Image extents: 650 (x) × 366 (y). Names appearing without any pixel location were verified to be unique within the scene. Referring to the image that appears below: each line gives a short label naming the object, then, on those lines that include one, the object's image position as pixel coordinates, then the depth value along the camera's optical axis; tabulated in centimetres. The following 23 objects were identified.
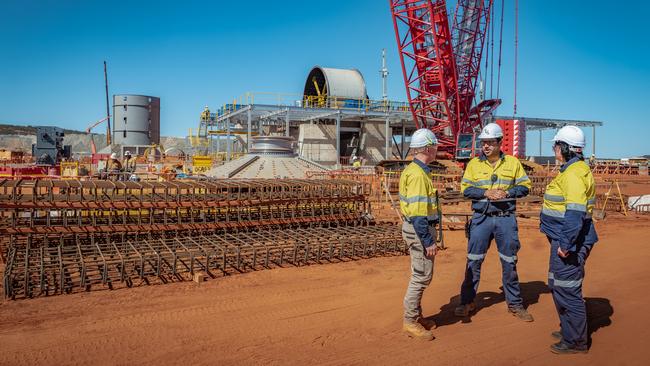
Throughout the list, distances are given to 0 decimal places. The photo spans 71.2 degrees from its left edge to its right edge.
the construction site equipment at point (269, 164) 1343
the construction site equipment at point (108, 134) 5594
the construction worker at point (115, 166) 1466
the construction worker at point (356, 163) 2061
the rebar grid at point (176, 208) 743
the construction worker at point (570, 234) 379
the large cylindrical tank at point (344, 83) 3206
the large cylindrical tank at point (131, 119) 3988
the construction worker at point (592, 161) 2960
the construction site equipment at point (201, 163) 2280
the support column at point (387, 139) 3038
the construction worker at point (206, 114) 3316
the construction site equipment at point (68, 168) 1909
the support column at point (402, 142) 3382
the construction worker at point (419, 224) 411
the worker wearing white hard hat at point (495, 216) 463
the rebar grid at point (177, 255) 577
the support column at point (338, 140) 2769
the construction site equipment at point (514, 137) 2186
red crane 2530
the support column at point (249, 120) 2520
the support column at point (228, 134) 2655
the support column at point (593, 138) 4114
